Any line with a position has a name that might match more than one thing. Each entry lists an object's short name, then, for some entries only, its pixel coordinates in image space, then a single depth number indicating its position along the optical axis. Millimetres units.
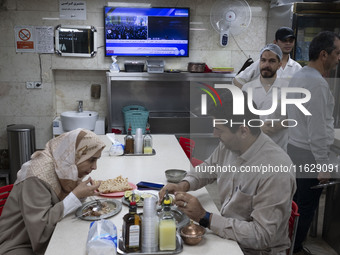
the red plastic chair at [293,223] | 1748
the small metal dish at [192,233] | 1436
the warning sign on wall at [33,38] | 4336
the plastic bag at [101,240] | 1310
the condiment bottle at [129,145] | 2830
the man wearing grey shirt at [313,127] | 2426
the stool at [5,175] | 4293
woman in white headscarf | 1577
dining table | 1416
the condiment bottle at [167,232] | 1369
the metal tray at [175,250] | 1373
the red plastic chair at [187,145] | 3248
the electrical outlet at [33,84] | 4438
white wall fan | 4277
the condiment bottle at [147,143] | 2842
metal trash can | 4172
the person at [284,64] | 3217
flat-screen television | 4387
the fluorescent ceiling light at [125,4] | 4417
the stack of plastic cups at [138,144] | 2848
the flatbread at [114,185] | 1936
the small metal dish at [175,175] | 2151
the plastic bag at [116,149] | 2748
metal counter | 4453
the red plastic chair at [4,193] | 1941
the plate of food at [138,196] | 1785
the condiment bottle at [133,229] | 1360
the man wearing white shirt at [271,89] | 2965
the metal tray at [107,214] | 1642
